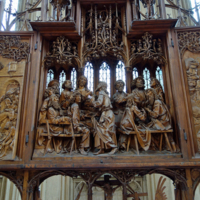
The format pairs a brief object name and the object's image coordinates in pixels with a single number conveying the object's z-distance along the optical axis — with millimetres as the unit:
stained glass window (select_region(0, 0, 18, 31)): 7012
